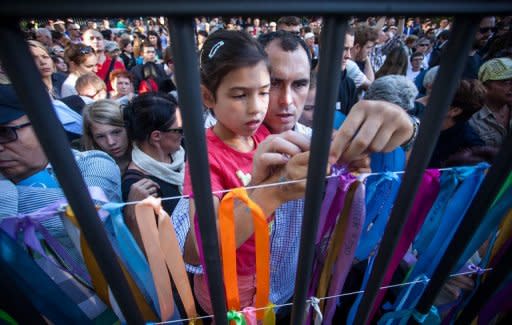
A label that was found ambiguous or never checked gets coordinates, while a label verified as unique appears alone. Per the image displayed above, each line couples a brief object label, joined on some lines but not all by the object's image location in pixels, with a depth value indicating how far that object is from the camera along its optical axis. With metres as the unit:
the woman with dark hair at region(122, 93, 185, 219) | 1.61
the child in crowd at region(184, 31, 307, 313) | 0.87
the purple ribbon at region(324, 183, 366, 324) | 0.68
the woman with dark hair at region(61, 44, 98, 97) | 3.30
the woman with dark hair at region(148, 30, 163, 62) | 6.11
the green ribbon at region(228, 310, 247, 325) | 0.73
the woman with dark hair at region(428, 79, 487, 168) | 1.88
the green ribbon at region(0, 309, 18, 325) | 0.58
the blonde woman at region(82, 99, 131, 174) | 1.95
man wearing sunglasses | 0.99
